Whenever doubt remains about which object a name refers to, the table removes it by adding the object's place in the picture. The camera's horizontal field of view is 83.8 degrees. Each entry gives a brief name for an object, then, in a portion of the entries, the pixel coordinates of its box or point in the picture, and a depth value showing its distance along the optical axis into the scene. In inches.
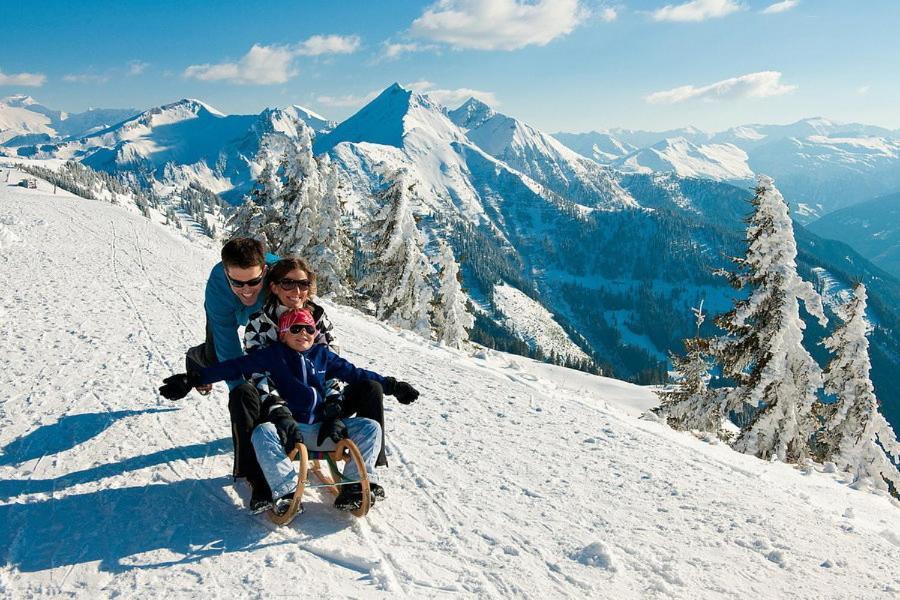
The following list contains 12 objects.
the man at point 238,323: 157.6
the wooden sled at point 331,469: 148.6
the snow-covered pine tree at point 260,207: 1241.4
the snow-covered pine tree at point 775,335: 562.9
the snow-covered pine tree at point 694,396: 631.8
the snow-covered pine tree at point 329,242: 1141.7
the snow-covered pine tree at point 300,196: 1135.6
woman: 177.3
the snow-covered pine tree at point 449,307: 1066.7
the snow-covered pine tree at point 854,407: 625.0
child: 161.6
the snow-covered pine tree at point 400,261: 1001.5
